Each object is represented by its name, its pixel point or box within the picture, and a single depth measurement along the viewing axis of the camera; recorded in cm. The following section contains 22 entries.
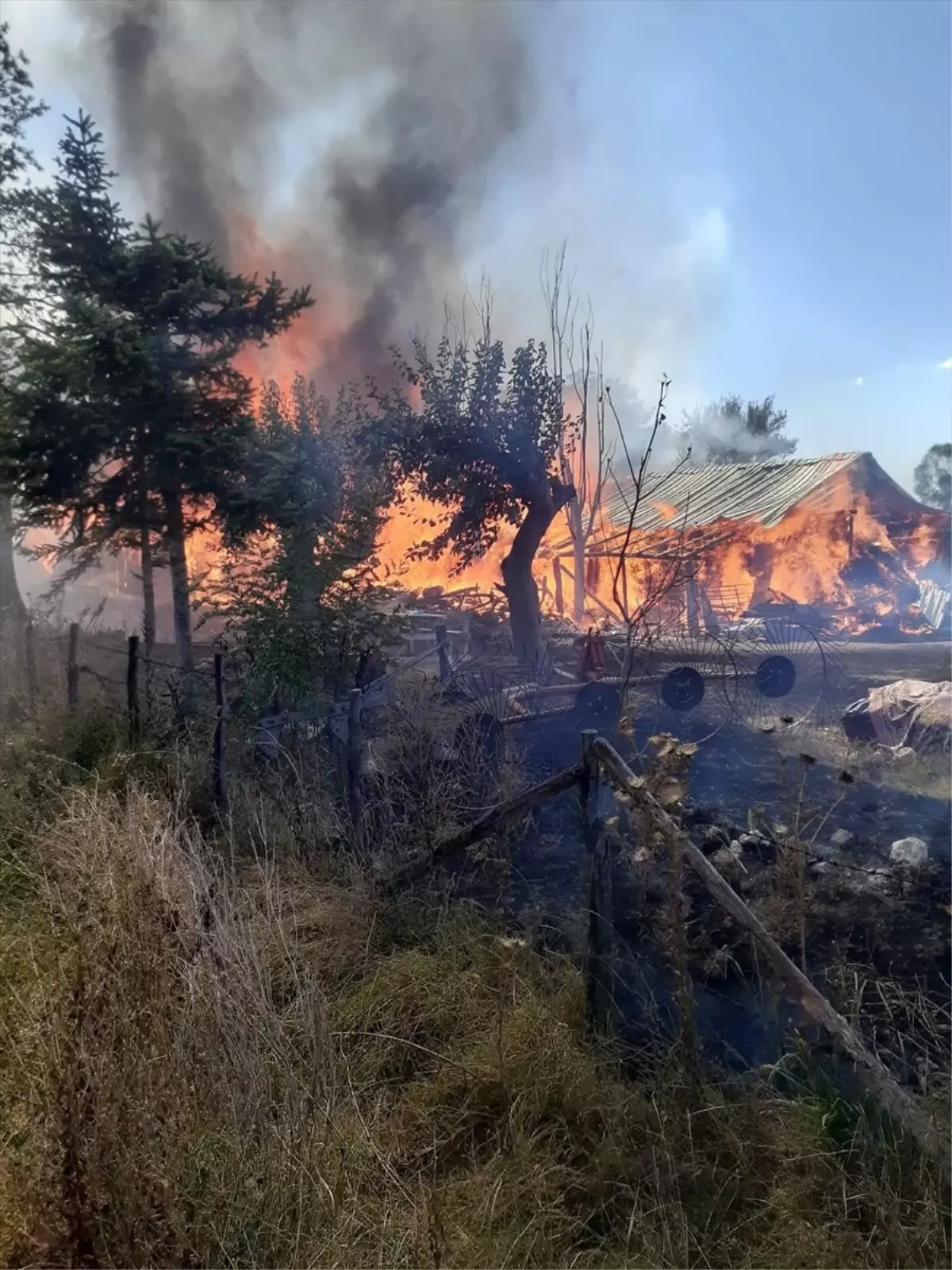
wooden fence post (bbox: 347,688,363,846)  539
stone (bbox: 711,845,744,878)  568
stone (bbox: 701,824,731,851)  619
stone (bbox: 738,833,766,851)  620
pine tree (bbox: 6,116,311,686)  1080
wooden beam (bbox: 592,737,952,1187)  254
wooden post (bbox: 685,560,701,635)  1672
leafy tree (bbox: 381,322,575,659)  1527
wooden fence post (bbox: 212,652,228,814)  521
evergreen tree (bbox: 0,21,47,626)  1683
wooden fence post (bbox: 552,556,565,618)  2462
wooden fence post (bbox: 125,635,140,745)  636
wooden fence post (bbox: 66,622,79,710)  816
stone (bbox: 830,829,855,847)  645
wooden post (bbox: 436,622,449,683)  994
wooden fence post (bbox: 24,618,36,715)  944
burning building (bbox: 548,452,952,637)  2177
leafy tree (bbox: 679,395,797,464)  4434
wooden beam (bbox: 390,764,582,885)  387
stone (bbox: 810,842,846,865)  599
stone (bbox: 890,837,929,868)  583
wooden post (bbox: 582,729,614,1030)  357
